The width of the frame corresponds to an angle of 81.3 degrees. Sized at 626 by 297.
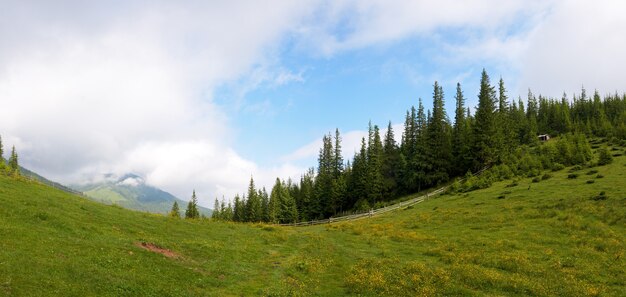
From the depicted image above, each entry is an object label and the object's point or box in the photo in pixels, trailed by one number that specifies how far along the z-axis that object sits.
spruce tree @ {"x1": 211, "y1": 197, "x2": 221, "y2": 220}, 171.81
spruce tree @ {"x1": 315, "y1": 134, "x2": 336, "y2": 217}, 116.81
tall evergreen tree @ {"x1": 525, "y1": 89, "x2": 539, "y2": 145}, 113.82
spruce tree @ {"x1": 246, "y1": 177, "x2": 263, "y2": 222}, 127.28
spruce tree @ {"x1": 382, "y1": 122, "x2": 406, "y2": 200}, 104.38
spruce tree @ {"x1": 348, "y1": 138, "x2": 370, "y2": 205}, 105.38
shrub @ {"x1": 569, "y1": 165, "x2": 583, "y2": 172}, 65.75
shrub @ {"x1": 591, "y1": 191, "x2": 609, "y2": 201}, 42.75
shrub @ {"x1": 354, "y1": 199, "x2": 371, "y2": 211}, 94.15
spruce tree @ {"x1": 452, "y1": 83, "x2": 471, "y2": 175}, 92.40
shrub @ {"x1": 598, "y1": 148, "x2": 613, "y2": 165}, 66.19
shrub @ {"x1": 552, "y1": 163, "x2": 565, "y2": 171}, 69.94
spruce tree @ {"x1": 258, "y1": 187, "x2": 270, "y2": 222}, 123.53
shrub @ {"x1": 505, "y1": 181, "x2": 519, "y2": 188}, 63.07
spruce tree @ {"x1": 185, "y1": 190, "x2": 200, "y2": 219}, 145.50
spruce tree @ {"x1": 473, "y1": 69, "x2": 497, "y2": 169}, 87.31
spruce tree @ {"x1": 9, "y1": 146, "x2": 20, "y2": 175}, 128.07
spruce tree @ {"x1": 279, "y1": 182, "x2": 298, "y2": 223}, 120.01
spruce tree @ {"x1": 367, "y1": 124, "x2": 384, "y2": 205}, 101.86
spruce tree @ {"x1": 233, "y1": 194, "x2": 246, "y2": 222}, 141.45
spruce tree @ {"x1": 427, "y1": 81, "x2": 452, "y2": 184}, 94.62
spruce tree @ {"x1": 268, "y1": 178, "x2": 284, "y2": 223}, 117.93
